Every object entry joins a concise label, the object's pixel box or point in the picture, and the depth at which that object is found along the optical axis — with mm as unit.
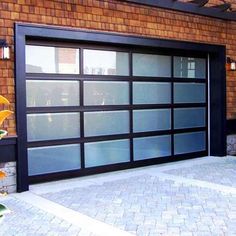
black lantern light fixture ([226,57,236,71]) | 7525
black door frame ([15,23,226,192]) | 4980
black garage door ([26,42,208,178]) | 5474
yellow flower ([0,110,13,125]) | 1540
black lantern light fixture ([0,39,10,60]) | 4783
